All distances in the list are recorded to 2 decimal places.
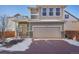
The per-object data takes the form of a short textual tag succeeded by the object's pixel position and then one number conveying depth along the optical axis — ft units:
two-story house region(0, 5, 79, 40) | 15.81
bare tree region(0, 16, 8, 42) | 15.74
